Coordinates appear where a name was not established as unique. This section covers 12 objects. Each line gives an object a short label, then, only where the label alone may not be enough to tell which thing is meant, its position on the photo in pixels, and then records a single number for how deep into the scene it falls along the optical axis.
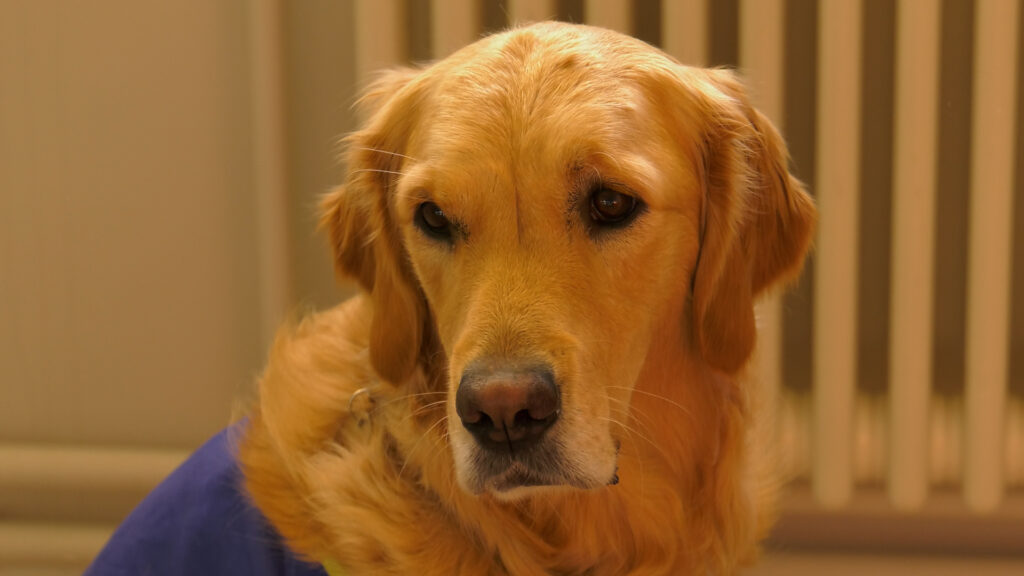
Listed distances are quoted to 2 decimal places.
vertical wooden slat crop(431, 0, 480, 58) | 1.39
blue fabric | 1.17
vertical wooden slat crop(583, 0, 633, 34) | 1.37
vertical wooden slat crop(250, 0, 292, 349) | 1.46
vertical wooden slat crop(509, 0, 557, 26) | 1.38
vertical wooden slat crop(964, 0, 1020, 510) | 1.35
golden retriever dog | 1.10
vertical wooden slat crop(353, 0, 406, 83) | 1.40
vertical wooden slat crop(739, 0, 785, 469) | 1.36
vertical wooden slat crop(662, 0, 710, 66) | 1.36
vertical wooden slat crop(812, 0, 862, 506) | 1.36
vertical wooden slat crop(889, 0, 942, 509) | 1.35
